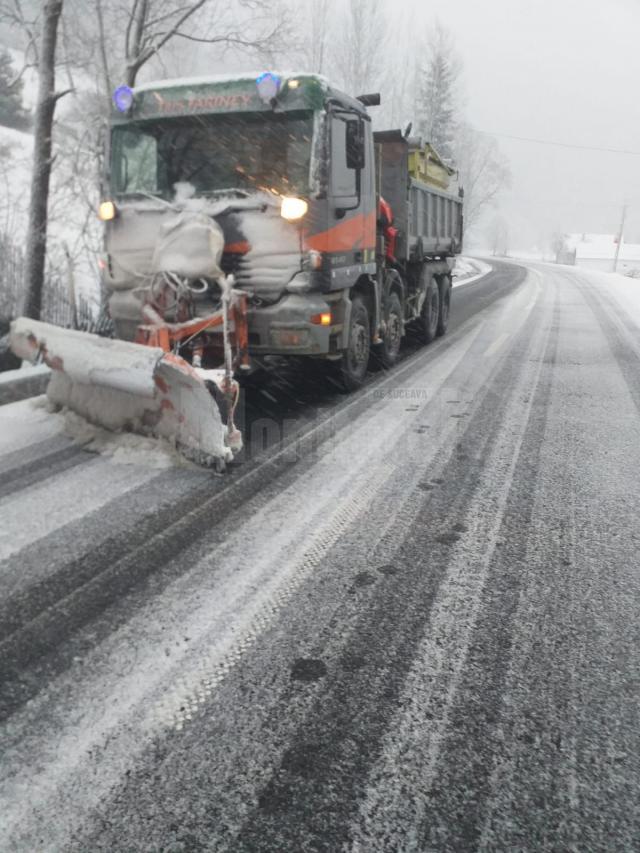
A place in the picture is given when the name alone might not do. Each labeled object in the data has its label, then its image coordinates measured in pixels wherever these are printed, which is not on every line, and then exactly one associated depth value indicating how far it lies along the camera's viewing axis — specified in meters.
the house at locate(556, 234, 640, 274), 76.94
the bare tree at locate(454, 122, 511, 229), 61.57
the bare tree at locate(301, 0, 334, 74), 30.89
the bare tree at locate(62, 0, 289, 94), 12.02
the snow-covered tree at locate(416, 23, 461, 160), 45.48
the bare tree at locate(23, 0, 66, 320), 8.35
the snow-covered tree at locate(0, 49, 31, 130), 30.17
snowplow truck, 5.18
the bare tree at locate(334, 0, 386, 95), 35.03
